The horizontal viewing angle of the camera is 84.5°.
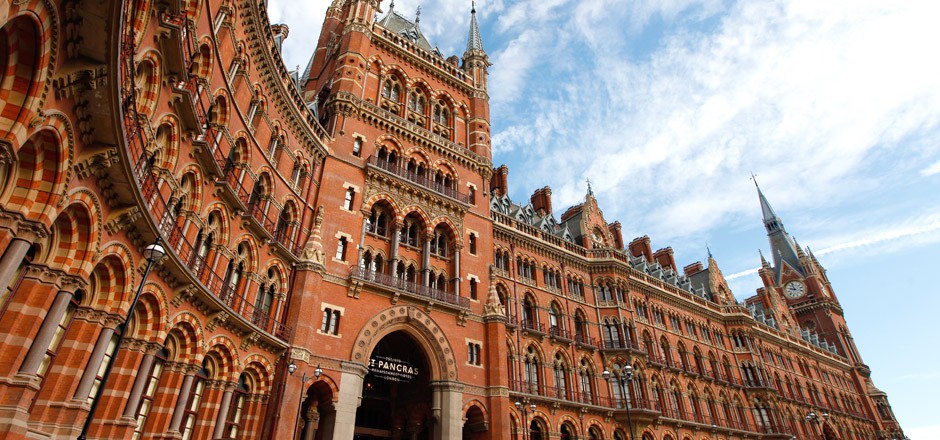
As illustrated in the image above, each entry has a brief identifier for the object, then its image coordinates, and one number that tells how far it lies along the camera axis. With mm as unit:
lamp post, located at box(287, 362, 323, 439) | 18831
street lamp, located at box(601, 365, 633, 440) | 19228
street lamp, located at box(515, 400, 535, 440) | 29244
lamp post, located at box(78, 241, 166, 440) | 9273
